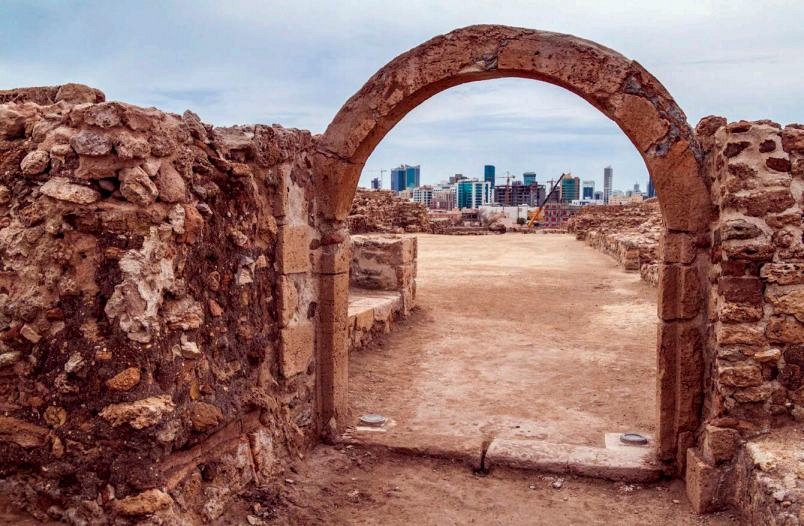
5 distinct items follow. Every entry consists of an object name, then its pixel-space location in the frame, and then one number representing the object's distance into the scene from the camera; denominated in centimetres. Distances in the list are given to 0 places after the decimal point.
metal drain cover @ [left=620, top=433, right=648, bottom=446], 471
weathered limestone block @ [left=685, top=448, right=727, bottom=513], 373
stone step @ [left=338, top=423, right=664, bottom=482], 428
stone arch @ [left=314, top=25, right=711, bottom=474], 402
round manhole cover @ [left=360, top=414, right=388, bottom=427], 510
